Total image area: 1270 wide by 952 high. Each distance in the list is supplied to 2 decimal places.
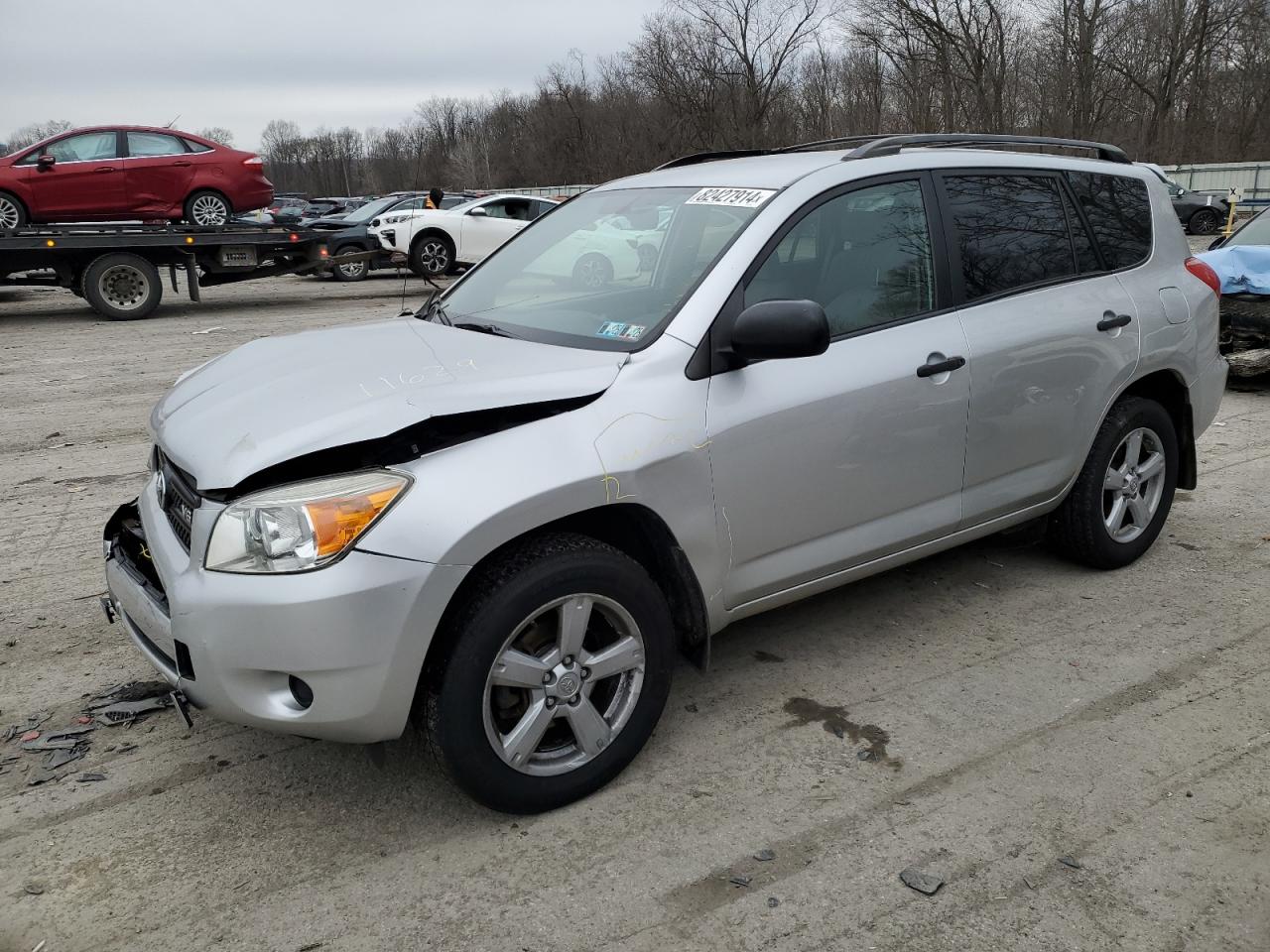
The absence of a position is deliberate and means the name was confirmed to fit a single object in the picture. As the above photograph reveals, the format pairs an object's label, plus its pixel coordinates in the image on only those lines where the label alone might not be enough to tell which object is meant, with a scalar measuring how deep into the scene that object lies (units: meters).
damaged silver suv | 2.62
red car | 14.08
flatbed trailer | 13.66
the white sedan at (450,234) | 18.52
